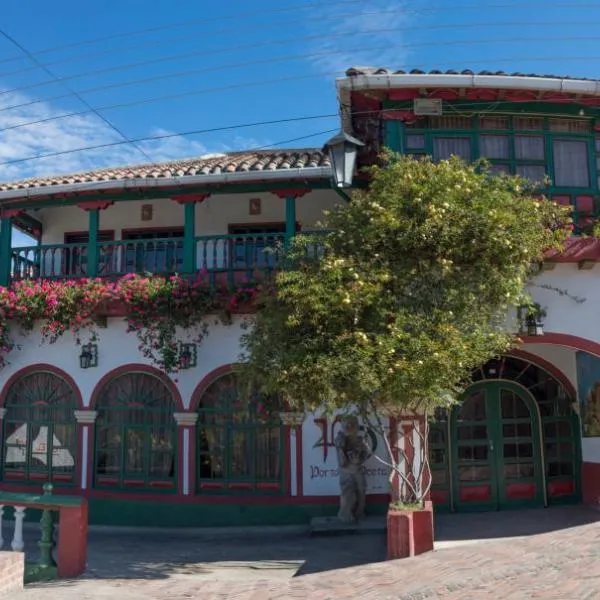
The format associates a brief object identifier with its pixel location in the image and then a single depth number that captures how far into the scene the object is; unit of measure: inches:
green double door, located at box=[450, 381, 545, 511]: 427.8
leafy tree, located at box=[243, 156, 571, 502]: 267.7
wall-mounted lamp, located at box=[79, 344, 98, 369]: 442.6
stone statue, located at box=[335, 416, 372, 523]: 391.2
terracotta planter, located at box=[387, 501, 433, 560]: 293.7
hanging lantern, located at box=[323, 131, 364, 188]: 331.6
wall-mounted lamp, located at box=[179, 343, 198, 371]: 426.6
